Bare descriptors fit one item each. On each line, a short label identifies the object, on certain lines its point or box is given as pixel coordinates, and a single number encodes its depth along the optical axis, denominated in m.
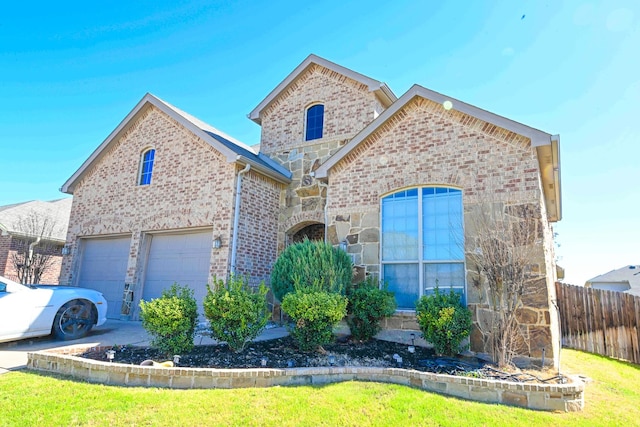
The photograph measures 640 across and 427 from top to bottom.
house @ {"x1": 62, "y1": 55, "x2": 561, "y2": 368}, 7.69
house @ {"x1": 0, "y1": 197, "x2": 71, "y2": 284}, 15.65
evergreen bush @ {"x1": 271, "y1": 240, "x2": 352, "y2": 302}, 7.55
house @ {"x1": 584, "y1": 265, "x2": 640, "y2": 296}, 31.17
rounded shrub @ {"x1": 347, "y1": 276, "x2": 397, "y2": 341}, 7.63
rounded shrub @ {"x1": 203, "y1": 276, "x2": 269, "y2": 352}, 6.41
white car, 7.18
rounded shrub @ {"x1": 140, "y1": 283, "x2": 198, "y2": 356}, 6.13
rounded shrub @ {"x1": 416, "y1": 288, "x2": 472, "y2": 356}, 6.68
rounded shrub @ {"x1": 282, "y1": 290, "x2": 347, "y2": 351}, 6.61
